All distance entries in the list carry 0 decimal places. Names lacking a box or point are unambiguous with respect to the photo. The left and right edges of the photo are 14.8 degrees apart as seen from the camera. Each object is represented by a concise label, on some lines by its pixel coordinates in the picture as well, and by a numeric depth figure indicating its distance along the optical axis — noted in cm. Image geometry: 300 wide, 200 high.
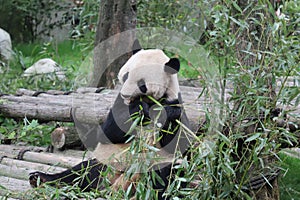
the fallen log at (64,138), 841
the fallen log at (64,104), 812
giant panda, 549
